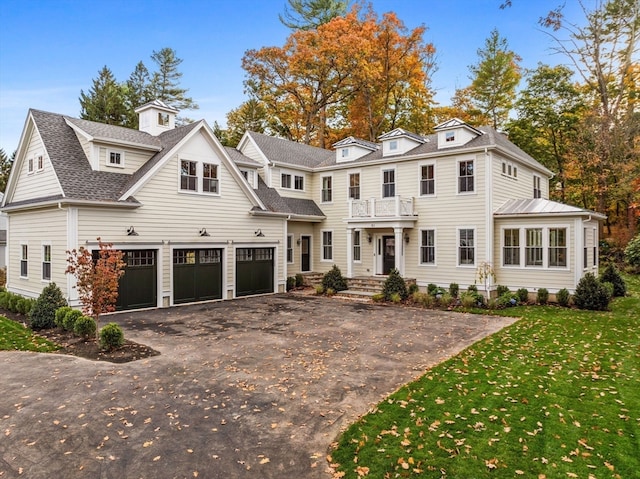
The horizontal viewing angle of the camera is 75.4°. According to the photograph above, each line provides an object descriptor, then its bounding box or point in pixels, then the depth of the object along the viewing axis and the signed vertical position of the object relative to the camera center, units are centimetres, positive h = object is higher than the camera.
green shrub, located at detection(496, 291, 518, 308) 1538 -211
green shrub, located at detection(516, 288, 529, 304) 1621 -199
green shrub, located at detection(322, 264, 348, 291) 1923 -170
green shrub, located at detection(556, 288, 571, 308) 1527 -195
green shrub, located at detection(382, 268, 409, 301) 1692 -176
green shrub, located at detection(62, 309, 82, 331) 1088 -194
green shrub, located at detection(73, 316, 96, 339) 1028 -206
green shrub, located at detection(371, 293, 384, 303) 1702 -220
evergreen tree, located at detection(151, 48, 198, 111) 4147 +1649
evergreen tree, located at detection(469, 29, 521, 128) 3359 +1356
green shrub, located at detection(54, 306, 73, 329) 1131 -194
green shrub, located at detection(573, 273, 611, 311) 1453 -181
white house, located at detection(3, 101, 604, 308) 1466 +135
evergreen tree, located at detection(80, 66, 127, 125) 3500 +1219
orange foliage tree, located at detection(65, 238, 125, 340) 990 -84
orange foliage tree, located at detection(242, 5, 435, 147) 3062 +1311
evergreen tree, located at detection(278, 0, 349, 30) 3588 +2031
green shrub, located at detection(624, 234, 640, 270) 2452 -53
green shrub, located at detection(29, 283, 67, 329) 1184 -185
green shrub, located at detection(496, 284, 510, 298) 1665 -185
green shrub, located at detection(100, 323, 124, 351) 925 -208
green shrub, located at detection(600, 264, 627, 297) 1791 -157
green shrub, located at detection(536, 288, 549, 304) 1582 -198
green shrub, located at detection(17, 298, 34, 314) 1359 -201
